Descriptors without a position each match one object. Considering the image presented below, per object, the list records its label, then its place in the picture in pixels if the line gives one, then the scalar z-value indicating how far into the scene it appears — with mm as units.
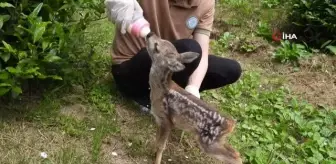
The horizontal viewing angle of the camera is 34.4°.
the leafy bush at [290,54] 5215
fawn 2922
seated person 3588
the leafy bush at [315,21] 5293
